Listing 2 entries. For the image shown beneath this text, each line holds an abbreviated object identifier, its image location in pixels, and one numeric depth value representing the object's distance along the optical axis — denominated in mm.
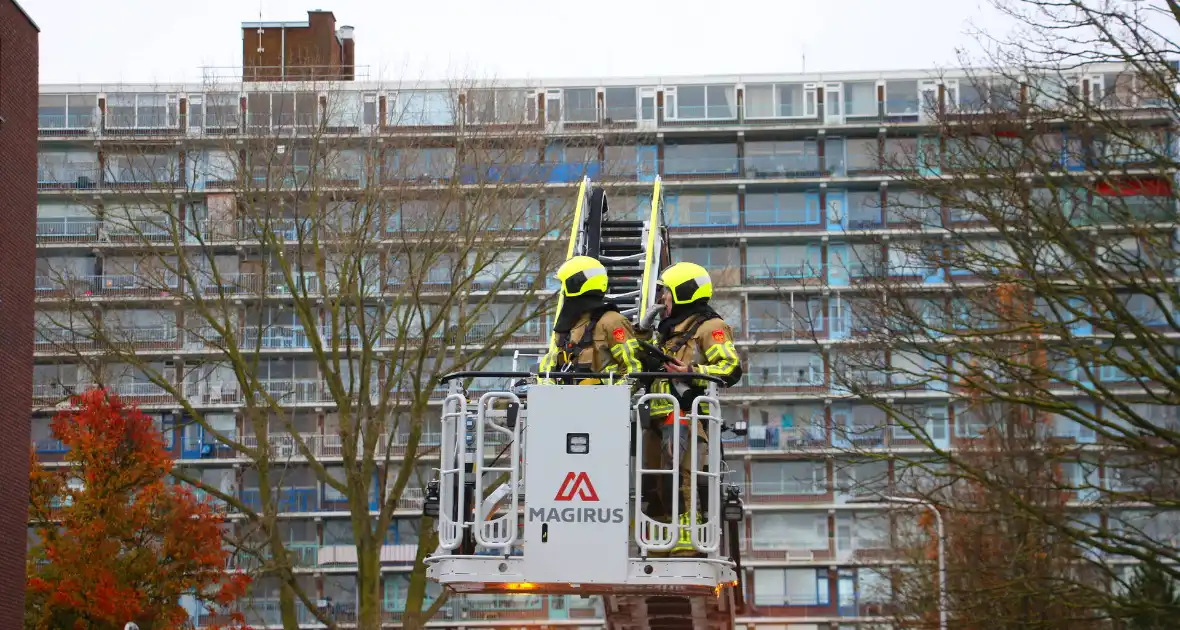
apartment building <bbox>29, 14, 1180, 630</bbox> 68500
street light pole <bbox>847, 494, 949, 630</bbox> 26847
